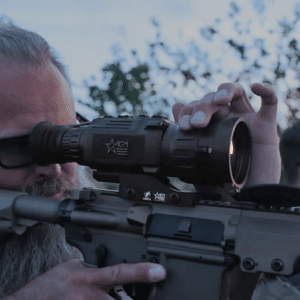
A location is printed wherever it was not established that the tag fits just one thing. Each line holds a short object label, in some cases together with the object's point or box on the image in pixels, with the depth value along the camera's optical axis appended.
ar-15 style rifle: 0.82
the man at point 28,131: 0.95
